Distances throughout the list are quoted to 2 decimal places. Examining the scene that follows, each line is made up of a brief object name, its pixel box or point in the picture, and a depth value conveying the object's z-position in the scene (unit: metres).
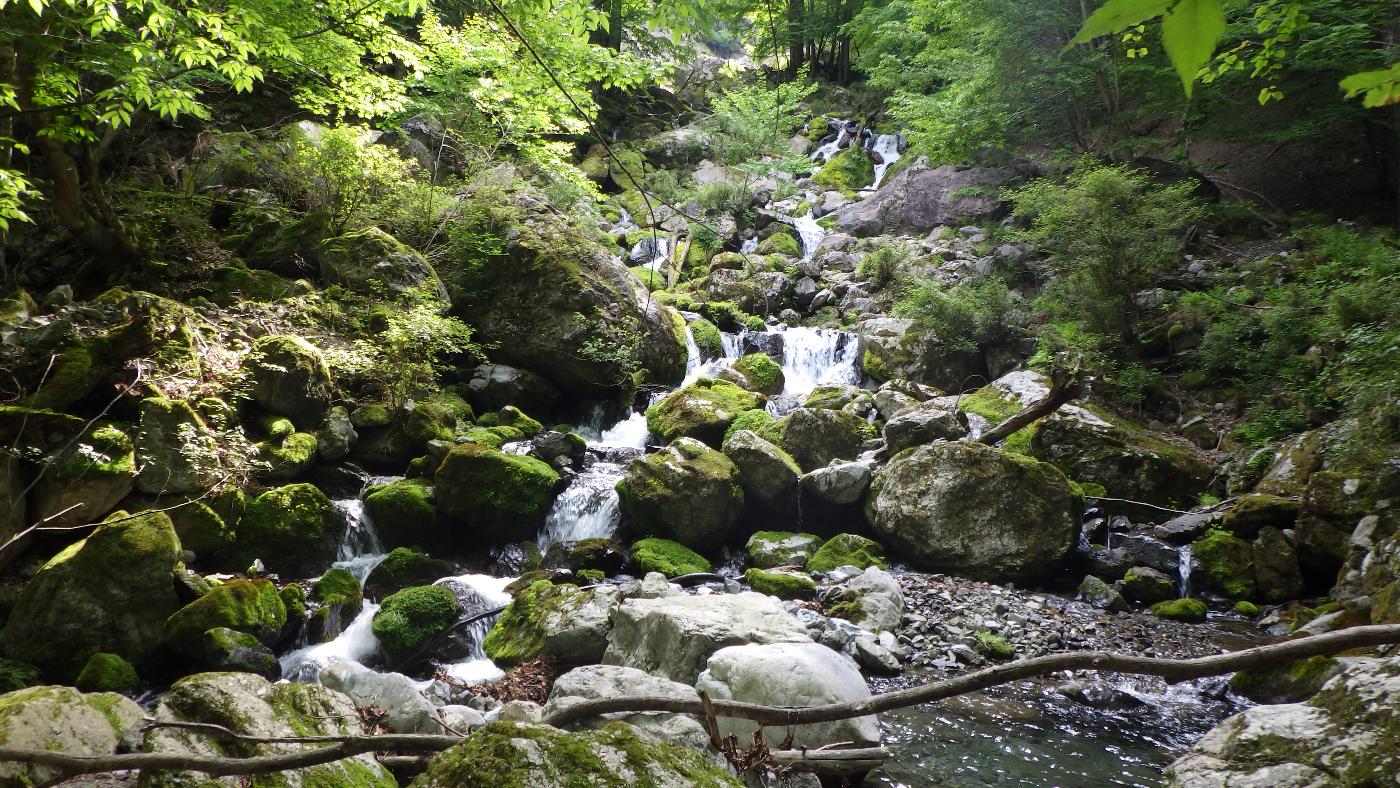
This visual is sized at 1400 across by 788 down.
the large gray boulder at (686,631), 4.91
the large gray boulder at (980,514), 7.77
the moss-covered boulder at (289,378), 8.16
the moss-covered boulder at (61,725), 2.72
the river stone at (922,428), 9.45
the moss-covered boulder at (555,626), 5.61
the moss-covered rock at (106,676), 5.03
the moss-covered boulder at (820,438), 9.99
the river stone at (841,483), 8.91
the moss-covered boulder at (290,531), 7.02
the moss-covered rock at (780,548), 8.28
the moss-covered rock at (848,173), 23.22
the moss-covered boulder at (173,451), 6.53
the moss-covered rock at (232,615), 5.49
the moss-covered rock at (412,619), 6.02
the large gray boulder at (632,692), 3.54
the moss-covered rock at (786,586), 7.23
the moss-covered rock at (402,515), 7.93
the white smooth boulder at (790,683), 3.98
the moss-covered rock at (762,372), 12.98
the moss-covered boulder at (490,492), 8.11
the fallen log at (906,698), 1.81
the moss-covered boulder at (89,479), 5.77
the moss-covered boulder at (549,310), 11.71
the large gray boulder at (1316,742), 2.46
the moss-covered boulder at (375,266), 10.10
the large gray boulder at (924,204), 17.38
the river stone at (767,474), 9.12
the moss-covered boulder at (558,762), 1.96
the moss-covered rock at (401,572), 7.13
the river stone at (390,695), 4.22
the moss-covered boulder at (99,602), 5.17
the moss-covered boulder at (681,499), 8.52
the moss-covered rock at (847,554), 8.05
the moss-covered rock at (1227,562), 7.00
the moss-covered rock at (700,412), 10.75
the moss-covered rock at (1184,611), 6.61
